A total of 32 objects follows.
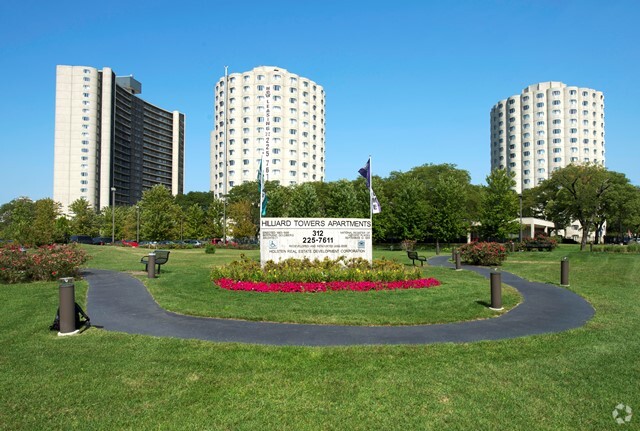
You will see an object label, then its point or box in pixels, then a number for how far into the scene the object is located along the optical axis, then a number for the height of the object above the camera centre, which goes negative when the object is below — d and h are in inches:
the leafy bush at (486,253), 965.2 -63.9
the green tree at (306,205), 2146.9 +100.5
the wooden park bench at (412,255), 860.0 -61.4
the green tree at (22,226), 1056.2 -11.6
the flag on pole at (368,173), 805.1 +101.3
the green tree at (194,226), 2519.7 -17.4
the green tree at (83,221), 2719.0 +6.6
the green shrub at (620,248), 1494.8 -78.0
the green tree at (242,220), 2341.3 +20.6
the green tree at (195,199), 4220.0 +247.2
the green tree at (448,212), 1802.4 +57.6
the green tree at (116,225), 2772.6 -19.8
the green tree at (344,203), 1979.6 +105.9
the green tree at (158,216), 2159.2 +35.0
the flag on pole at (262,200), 845.3 +50.7
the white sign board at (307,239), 676.7 -24.0
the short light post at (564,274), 600.1 -67.9
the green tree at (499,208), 1702.8 +75.1
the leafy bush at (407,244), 1803.9 -80.7
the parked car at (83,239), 2147.8 -89.3
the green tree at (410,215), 1820.0 +44.2
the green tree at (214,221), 2566.4 +14.3
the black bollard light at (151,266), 676.7 -69.9
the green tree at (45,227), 1082.7 -14.6
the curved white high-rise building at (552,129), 4434.1 +1048.2
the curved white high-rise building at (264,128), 3730.3 +862.7
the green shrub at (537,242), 1656.9 -62.7
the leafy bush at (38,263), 592.7 -60.4
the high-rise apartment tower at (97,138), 4249.5 +913.5
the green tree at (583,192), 1881.2 +164.1
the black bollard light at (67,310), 307.9 -65.4
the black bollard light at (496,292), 409.7 -65.0
